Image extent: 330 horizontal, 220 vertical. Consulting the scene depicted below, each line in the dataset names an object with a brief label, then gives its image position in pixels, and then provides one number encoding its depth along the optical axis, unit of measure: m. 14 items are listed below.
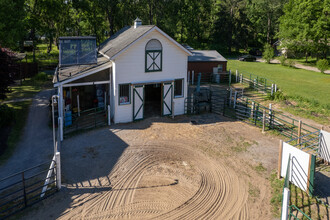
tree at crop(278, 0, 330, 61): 43.12
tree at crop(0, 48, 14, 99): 18.14
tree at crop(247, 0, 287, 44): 62.50
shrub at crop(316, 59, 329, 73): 41.84
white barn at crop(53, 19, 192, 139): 17.80
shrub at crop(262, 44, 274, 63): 50.91
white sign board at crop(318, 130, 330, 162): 13.52
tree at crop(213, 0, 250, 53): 58.22
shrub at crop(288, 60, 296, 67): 47.50
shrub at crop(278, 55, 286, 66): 48.56
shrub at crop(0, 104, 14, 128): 17.76
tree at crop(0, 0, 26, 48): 25.67
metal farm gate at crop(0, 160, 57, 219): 9.52
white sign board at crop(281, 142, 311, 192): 10.90
